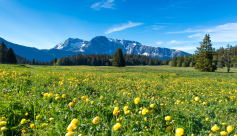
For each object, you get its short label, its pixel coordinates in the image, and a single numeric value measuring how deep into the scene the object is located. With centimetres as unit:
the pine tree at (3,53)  5547
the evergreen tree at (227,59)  3534
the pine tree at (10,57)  5794
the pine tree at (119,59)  5681
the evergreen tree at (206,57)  3281
